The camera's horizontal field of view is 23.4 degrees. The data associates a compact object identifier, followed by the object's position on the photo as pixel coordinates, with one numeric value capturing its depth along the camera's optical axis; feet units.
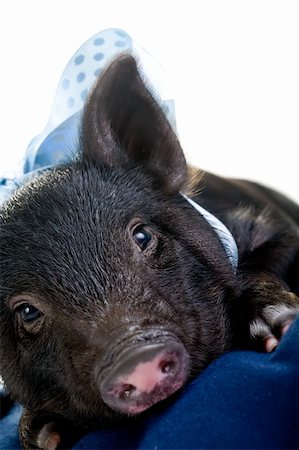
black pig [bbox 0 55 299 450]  0.83
